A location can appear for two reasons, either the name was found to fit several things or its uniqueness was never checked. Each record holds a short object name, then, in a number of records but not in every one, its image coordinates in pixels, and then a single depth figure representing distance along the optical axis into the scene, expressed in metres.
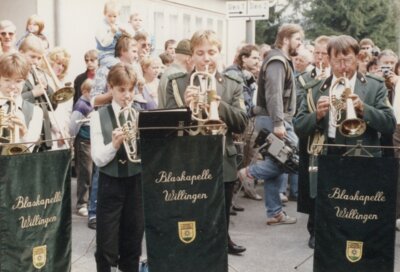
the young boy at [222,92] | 4.72
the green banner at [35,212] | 3.69
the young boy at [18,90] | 4.48
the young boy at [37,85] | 5.23
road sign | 10.20
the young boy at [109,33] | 6.96
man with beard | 6.90
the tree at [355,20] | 27.38
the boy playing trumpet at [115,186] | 4.56
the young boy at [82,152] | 7.56
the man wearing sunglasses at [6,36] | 6.90
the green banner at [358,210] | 4.22
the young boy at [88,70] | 8.88
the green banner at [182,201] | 3.97
